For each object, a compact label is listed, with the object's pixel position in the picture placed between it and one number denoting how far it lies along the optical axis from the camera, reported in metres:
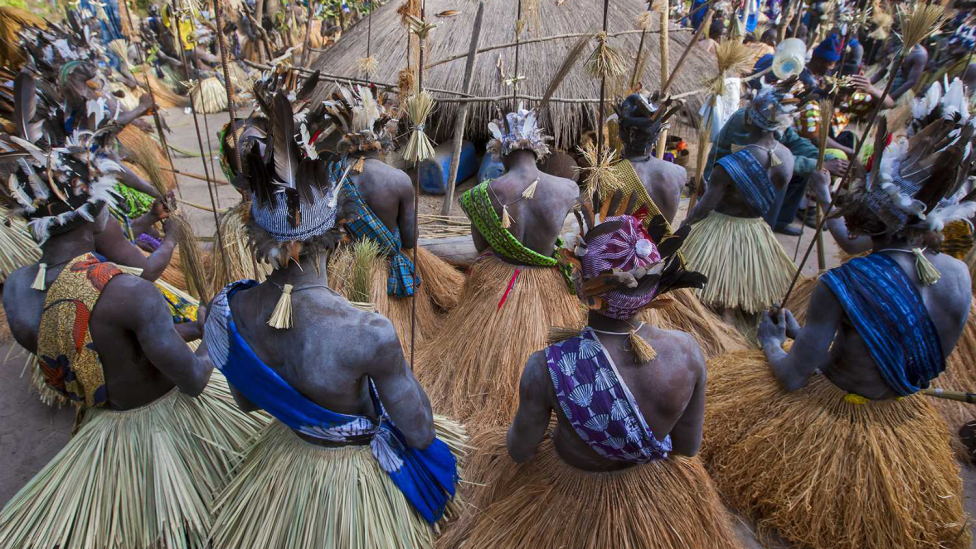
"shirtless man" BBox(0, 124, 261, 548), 1.91
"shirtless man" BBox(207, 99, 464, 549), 1.59
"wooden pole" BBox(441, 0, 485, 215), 4.61
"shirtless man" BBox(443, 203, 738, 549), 1.64
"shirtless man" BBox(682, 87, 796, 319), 3.69
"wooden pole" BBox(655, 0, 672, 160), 3.32
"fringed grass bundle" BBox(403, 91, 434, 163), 1.83
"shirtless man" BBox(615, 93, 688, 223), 3.37
